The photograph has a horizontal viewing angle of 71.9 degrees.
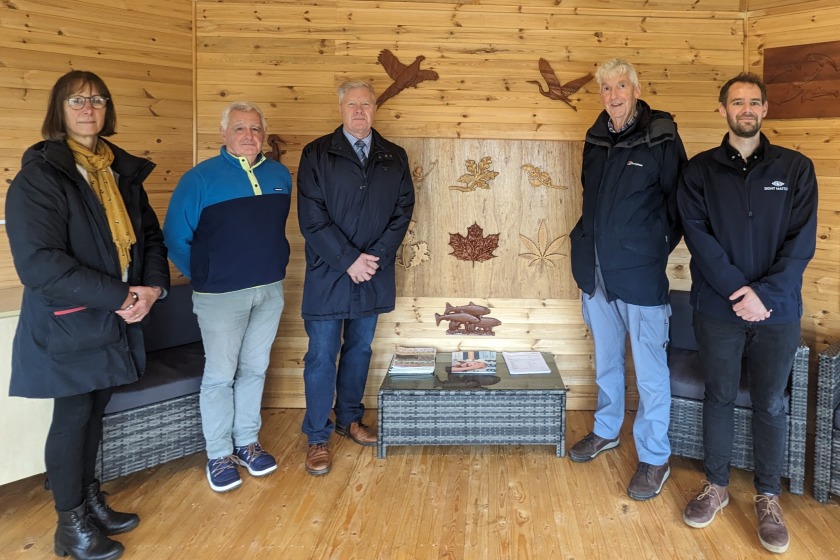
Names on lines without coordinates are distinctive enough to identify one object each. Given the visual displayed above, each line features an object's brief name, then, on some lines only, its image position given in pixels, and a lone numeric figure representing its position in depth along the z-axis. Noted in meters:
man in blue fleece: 2.52
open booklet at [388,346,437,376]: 3.09
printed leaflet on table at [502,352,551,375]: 3.16
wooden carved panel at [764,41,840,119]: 3.03
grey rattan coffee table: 2.89
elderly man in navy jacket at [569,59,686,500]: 2.50
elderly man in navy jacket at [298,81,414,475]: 2.76
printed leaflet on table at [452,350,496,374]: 3.15
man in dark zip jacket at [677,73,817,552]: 2.14
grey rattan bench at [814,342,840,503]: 2.39
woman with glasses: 1.91
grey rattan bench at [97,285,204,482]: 2.52
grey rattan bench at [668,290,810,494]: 2.45
